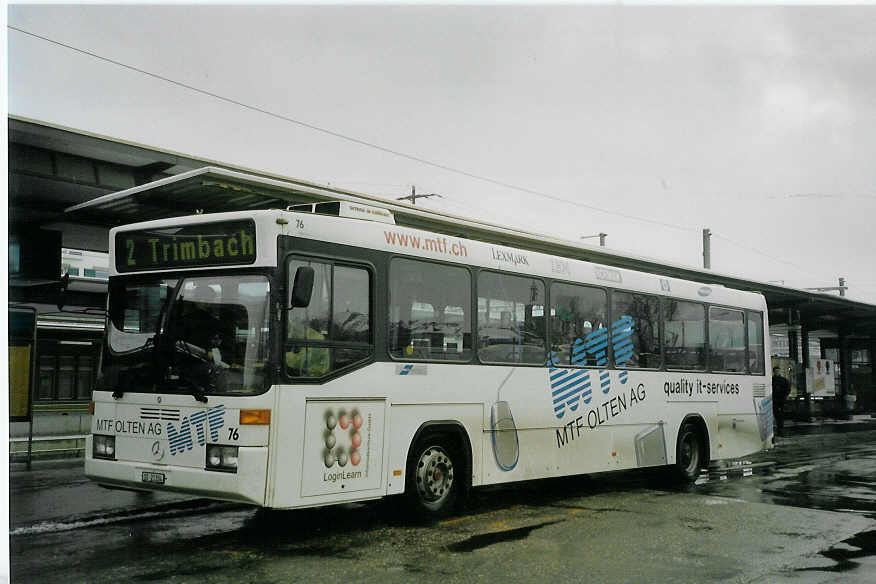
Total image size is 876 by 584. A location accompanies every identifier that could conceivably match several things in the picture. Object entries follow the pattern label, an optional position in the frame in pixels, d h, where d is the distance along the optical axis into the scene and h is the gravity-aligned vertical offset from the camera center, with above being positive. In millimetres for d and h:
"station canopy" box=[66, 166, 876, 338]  12414 +2582
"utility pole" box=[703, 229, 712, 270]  44250 +5588
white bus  7480 -45
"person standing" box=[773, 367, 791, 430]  24312 -1050
